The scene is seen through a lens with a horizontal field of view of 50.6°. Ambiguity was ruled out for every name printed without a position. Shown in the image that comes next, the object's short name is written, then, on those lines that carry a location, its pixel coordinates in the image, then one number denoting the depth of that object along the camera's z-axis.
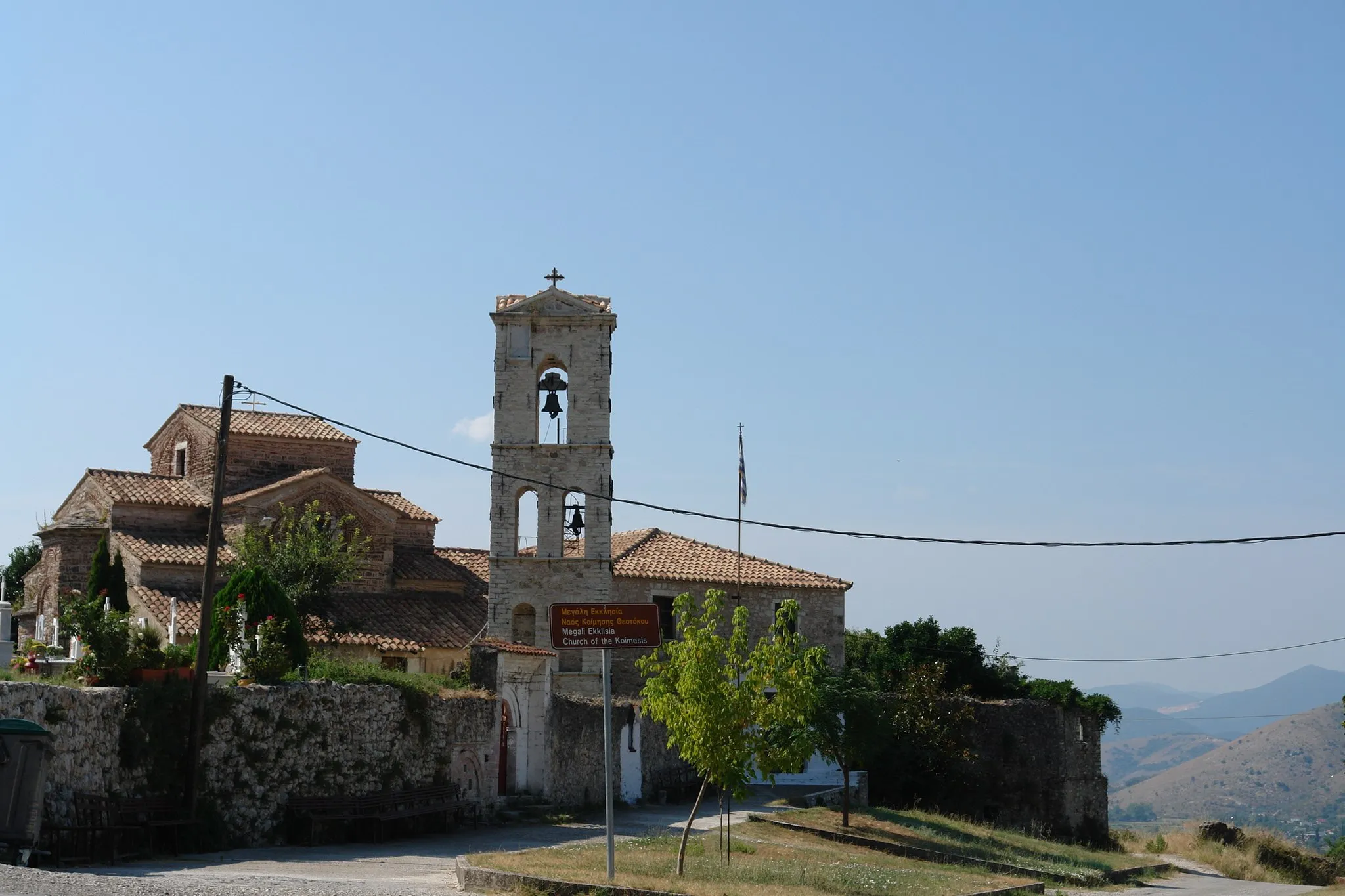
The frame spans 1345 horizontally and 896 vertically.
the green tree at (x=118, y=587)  33.47
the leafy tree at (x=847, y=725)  30.67
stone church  37.22
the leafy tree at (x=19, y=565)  53.23
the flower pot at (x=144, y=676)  19.41
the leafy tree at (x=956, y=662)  45.72
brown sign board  16.27
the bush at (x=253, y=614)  22.94
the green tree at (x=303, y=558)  36.28
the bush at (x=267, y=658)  21.64
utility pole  19.27
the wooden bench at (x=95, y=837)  16.16
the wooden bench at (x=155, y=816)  18.05
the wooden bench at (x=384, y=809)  21.25
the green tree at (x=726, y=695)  18.66
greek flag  43.97
